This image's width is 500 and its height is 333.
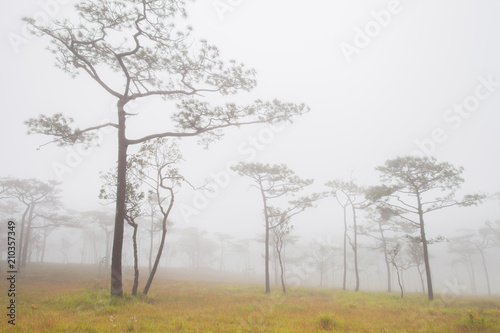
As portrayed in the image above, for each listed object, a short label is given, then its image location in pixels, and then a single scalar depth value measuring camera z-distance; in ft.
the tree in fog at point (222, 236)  212.64
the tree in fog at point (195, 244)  207.26
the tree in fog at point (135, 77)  34.42
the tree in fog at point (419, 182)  55.42
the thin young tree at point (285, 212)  68.43
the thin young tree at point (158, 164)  43.78
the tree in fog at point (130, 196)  39.04
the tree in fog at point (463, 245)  136.01
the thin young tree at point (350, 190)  78.95
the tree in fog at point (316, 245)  145.80
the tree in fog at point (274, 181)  68.36
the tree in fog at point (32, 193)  80.28
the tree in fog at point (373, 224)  90.94
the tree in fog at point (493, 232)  113.91
